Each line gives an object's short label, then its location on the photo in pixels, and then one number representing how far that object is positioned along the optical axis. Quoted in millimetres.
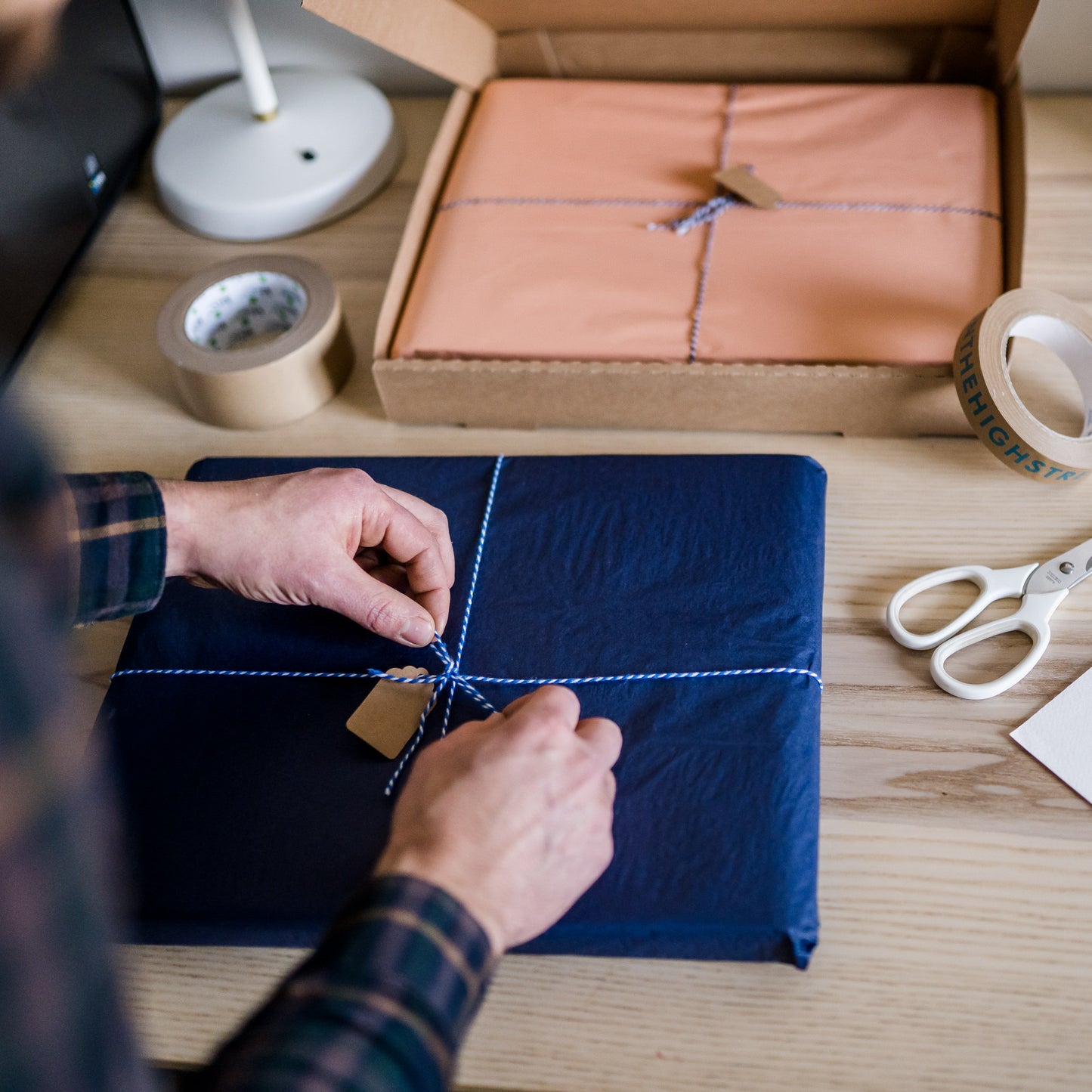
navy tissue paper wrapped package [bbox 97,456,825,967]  566
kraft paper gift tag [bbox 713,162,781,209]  840
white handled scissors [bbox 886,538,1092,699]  640
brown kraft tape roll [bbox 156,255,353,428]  795
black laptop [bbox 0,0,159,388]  848
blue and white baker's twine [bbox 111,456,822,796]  630
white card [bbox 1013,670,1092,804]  609
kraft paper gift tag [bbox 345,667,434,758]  622
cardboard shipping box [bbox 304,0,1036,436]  751
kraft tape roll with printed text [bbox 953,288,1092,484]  684
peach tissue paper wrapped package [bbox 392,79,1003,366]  773
